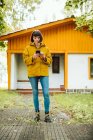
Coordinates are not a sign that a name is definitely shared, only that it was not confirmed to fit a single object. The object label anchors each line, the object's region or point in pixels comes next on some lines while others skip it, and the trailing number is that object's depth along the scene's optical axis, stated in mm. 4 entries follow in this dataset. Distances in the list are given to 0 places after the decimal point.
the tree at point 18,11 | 12833
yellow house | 8073
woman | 2811
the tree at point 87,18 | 5650
